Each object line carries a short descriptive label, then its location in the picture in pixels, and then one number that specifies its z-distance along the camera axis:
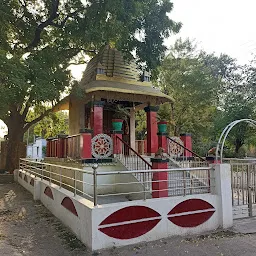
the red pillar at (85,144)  8.75
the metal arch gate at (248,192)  6.61
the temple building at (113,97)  10.48
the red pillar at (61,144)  10.85
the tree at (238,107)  22.59
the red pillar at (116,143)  9.69
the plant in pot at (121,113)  12.41
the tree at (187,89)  20.72
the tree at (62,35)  9.20
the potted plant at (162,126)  10.72
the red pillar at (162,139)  10.89
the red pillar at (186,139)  11.45
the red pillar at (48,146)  12.95
